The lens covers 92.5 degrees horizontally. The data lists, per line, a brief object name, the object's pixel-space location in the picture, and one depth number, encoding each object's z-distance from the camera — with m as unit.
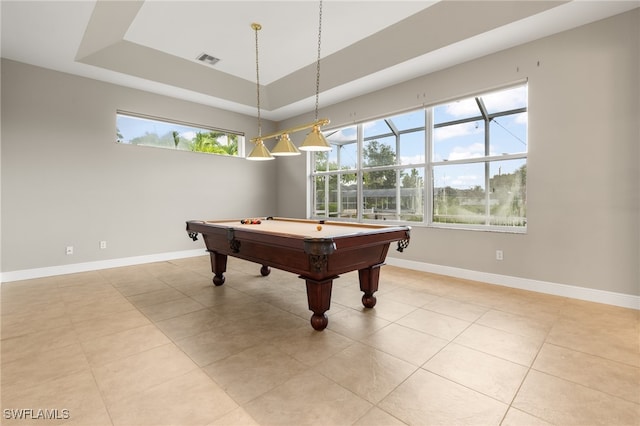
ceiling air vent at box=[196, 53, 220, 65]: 4.58
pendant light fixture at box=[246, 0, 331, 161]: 3.01
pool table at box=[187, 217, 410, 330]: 2.32
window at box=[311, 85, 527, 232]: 3.86
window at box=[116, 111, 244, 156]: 5.02
